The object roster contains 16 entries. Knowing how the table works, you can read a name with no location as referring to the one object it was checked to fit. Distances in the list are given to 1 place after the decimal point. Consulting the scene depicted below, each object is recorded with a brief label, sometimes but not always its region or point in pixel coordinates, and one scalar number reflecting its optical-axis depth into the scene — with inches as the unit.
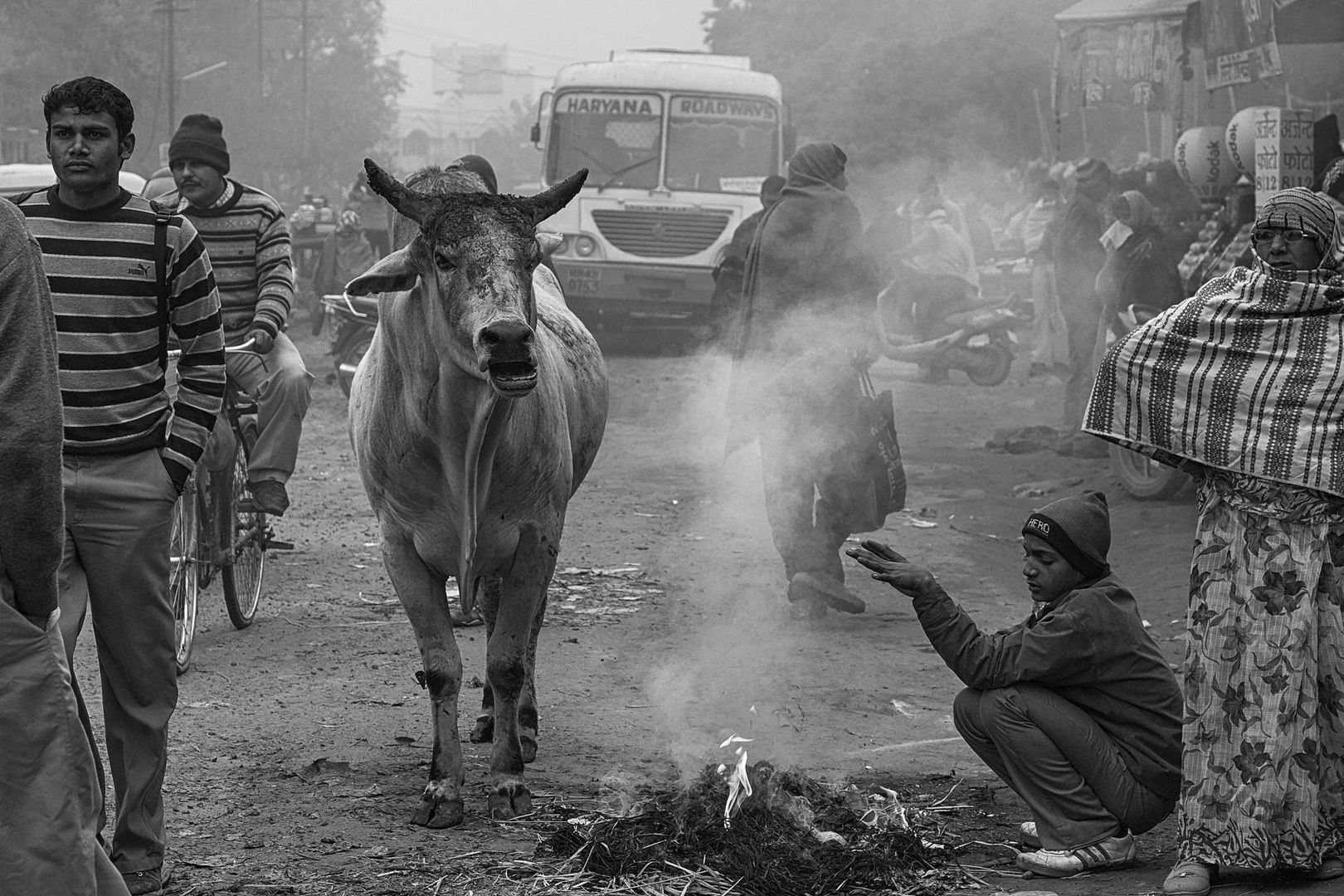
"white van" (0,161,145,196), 533.0
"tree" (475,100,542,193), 4158.5
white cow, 184.1
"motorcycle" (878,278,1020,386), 713.6
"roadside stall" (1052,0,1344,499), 373.1
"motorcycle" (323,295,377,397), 573.8
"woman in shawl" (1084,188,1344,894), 168.2
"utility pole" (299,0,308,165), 2236.7
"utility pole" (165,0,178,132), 1528.1
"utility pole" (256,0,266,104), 2038.6
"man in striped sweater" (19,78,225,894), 166.7
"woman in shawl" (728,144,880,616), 318.7
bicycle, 275.4
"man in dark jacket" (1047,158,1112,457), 552.7
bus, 752.3
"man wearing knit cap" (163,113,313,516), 274.4
